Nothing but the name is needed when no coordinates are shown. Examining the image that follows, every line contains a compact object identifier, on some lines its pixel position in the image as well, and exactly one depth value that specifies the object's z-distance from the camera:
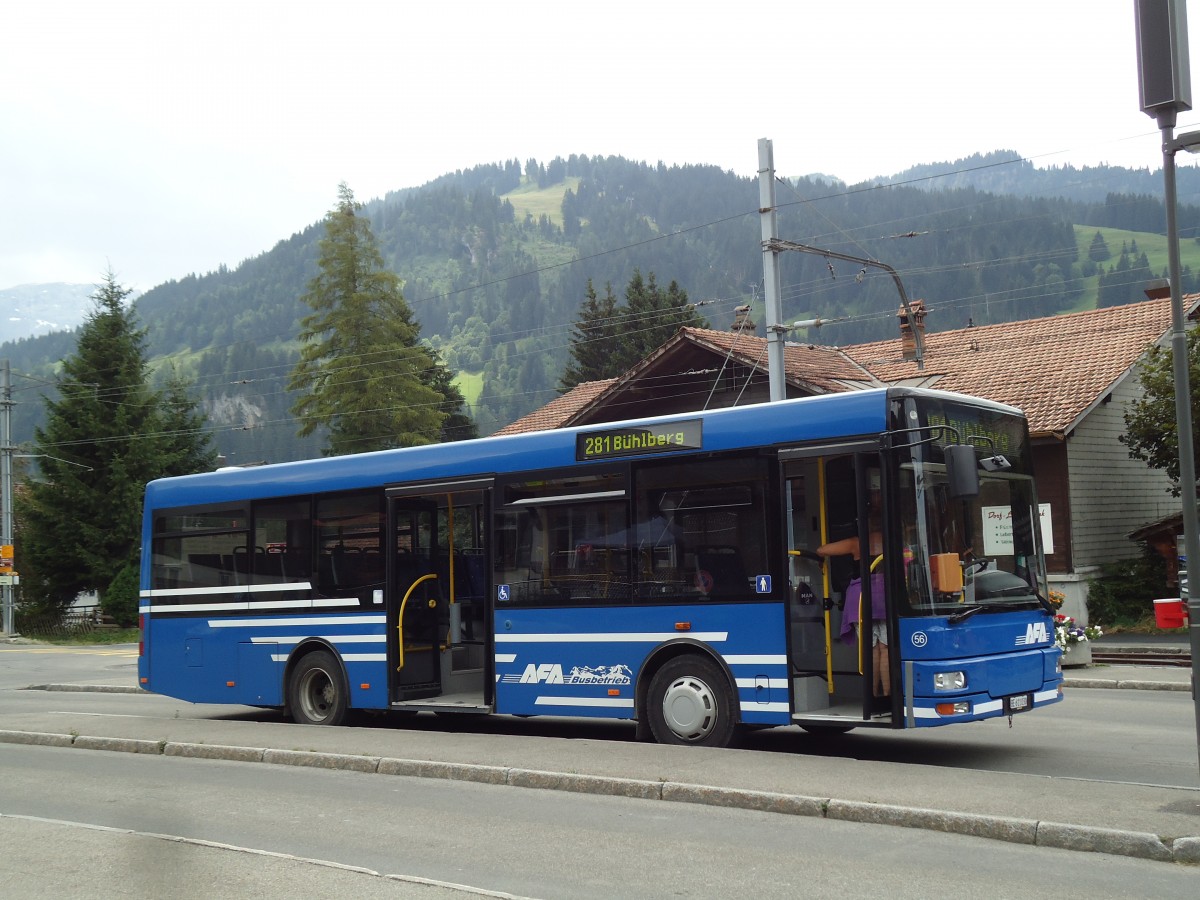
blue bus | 10.24
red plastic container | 25.38
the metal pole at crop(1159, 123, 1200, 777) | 8.06
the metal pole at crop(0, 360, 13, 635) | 46.59
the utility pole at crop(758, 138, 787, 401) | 20.11
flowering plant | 19.30
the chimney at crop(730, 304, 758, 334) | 30.54
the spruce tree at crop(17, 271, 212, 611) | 52.81
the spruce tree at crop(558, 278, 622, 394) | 71.00
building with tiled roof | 29.14
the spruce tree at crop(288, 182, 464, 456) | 60.38
